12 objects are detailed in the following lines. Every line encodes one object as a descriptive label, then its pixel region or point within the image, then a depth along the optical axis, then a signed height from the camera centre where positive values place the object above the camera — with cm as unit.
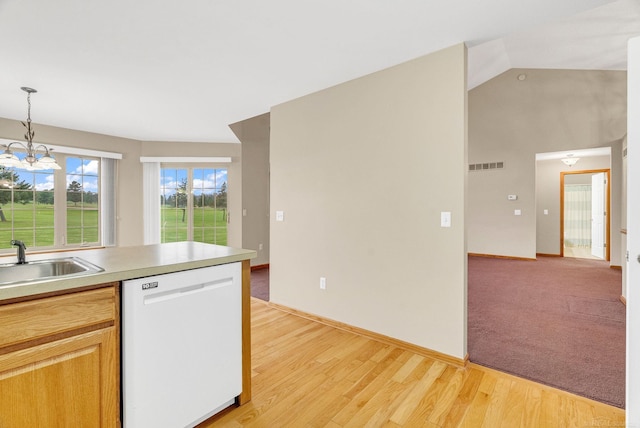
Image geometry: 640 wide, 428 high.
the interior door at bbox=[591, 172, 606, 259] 698 -1
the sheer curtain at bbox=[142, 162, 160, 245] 560 +24
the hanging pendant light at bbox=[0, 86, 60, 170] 281 +49
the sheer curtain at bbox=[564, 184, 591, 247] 776 -3
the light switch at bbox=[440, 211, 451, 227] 235 -4
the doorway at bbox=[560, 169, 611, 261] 694 -1
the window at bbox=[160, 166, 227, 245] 581 +17
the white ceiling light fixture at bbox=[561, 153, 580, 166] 708 +125
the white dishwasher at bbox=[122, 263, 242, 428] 138 -67
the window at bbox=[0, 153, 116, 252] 429 +12
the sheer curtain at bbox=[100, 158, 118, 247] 521 +25
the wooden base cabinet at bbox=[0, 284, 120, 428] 109 -58
